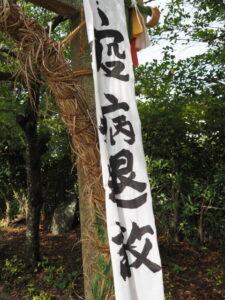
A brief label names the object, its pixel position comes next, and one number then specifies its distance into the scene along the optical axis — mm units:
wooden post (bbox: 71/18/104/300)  1754
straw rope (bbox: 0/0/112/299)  1646
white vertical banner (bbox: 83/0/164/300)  1534
